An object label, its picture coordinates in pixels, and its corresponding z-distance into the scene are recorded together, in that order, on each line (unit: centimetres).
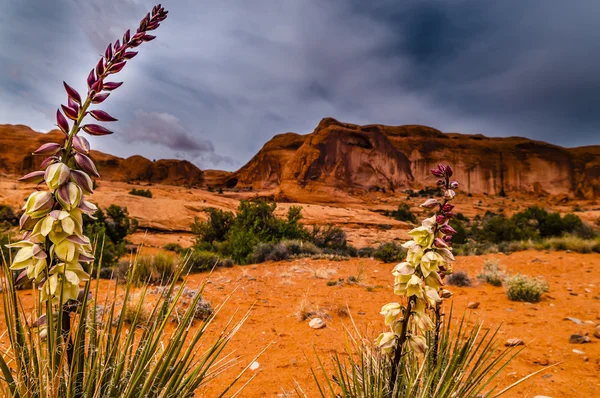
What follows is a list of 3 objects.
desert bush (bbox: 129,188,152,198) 2385
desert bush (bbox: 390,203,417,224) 2950
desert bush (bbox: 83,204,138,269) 909
